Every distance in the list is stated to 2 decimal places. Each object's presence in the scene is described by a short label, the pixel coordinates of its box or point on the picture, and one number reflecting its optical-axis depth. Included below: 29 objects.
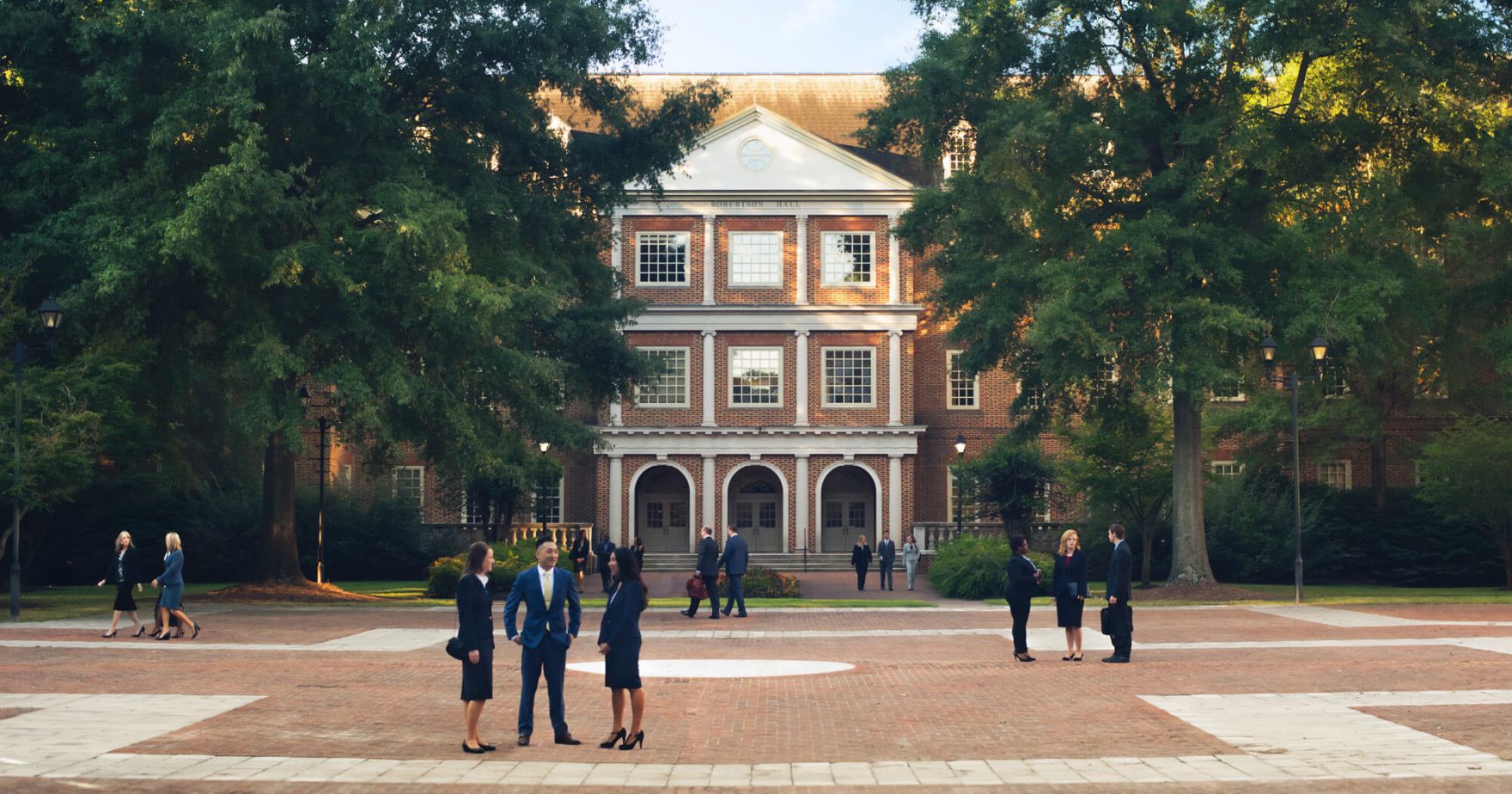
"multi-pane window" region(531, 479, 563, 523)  48.41
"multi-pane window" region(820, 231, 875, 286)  50.38
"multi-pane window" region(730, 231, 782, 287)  50.41
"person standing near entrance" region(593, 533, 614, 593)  35.44
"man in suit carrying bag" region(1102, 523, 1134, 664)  16.97
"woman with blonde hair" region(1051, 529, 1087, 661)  17.08
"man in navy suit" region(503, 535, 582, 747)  11.21
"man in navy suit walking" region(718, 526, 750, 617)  25.45
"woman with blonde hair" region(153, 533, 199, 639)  20.67
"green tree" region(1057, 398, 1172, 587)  37.19
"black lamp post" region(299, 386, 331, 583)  35.18
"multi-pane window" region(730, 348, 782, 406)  50.53
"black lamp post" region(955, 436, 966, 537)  40.47
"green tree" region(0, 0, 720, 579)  25.66
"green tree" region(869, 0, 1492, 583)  29.12
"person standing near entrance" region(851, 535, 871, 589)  38.97
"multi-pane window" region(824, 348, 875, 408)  50.44
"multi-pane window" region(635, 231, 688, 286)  50.78
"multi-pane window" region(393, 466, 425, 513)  51.88
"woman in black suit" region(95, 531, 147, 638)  20.81
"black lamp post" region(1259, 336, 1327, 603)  28.16
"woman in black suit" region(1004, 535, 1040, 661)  17.45
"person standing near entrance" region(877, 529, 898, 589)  38.81
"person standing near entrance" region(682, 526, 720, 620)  24.86
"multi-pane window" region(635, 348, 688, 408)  50.69
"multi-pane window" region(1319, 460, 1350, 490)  50.84
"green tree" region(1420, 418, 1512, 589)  35.88
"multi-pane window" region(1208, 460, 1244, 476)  49.19
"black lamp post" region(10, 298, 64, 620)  24.17
